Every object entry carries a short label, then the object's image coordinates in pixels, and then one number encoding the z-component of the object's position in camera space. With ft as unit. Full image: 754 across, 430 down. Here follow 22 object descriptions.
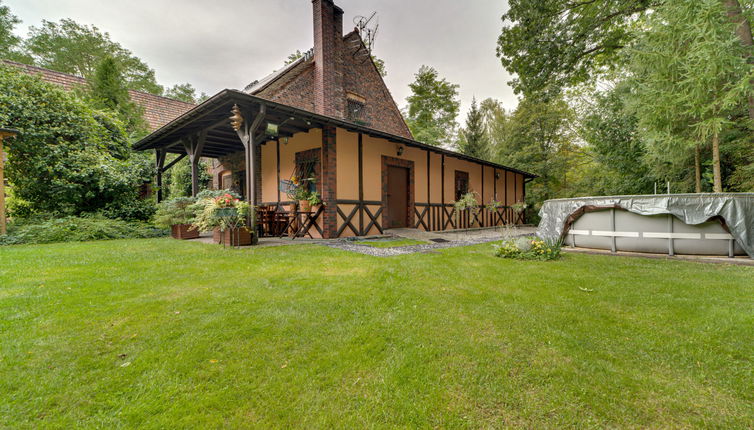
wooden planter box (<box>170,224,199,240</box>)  22.72
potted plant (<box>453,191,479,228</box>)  31.03
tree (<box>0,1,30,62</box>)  40.47
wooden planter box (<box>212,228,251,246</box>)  17.44
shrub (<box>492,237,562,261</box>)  14.51
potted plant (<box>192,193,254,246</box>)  16.97
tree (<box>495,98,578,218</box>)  51.01
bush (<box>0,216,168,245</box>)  18.84
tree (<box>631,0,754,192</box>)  16.24
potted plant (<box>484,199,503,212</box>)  38.85
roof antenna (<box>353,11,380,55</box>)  37.99
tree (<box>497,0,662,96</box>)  25.81
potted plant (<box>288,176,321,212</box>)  21.84
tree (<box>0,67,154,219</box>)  23.48
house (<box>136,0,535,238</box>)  21.50
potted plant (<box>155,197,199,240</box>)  22.67
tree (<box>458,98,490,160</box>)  55.50
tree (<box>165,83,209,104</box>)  65.75
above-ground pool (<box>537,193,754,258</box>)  13.05
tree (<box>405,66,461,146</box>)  63.93
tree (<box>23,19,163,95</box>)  45.93
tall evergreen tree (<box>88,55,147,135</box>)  32.22
